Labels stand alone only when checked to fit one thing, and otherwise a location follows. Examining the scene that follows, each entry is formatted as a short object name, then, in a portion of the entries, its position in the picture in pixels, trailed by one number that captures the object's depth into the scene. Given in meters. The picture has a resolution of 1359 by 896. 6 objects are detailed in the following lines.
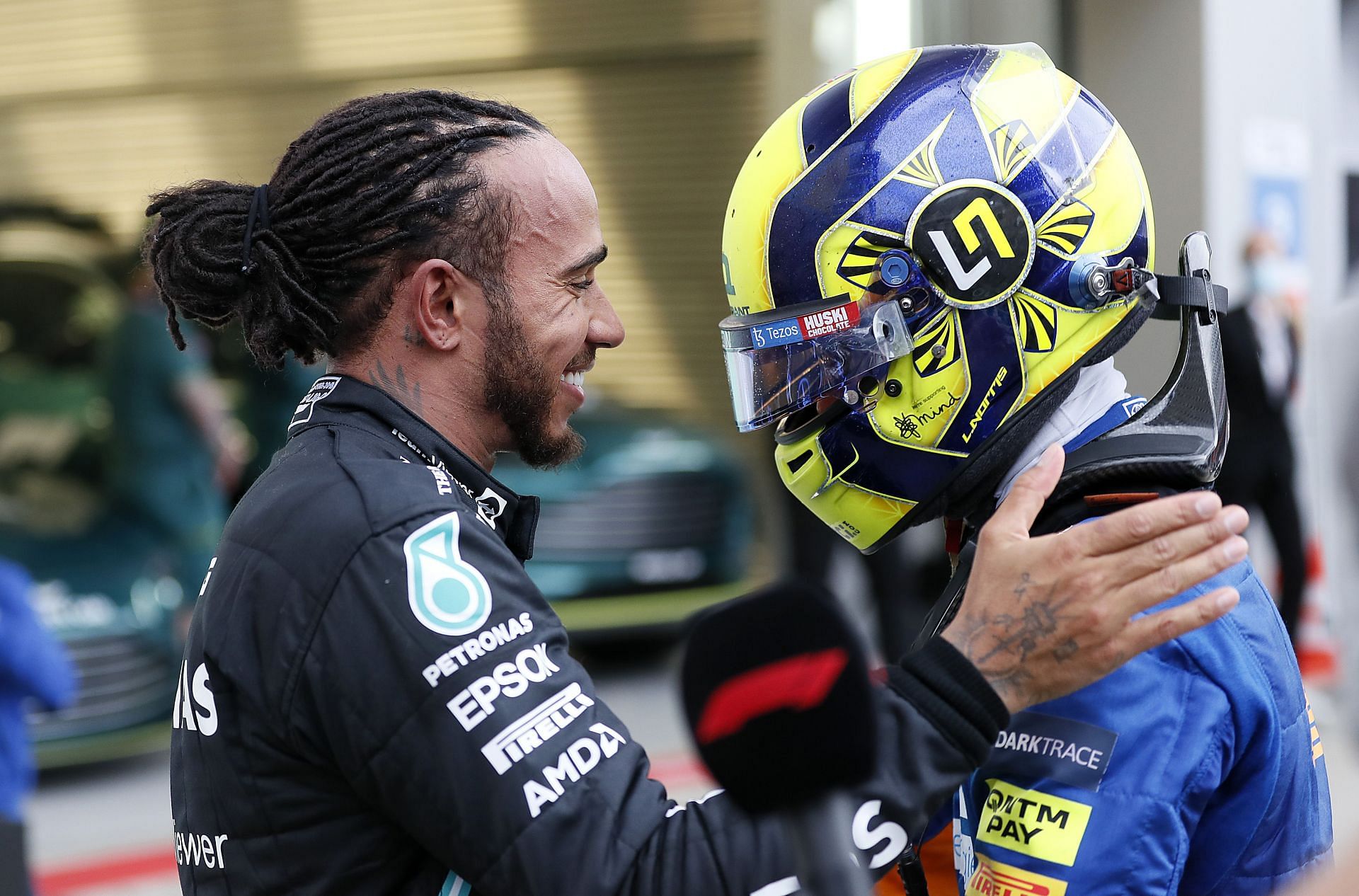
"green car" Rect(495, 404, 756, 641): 7.34
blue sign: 6.71
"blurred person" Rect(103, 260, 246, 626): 6.33
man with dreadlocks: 1.46
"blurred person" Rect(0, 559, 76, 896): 3.50
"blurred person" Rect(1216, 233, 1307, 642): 5.99
